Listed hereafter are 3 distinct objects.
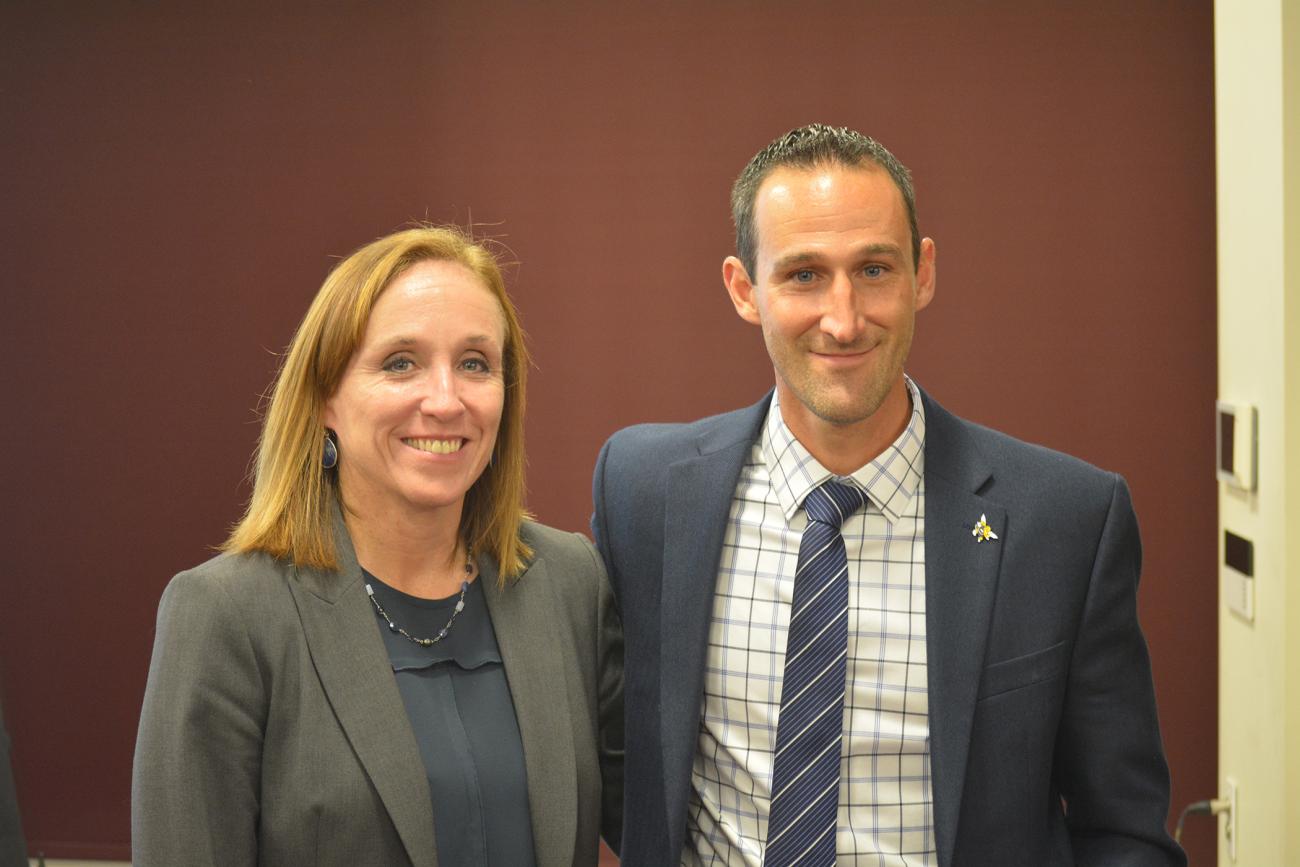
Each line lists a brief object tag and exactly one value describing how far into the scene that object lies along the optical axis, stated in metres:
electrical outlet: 2.90
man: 1.76
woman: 1.60
